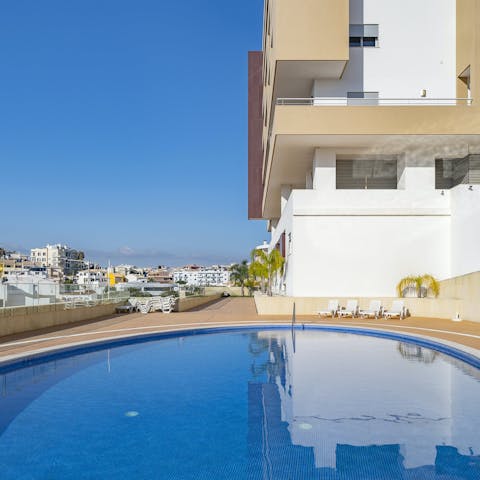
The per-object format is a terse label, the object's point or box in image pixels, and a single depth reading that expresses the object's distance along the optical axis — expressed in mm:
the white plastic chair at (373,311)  17016
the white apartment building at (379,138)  18328
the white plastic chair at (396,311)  16781
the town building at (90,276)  175625
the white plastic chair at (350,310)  17203
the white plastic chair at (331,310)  17250
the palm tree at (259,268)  23688
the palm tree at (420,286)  18703
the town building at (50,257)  186625
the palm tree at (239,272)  79644
